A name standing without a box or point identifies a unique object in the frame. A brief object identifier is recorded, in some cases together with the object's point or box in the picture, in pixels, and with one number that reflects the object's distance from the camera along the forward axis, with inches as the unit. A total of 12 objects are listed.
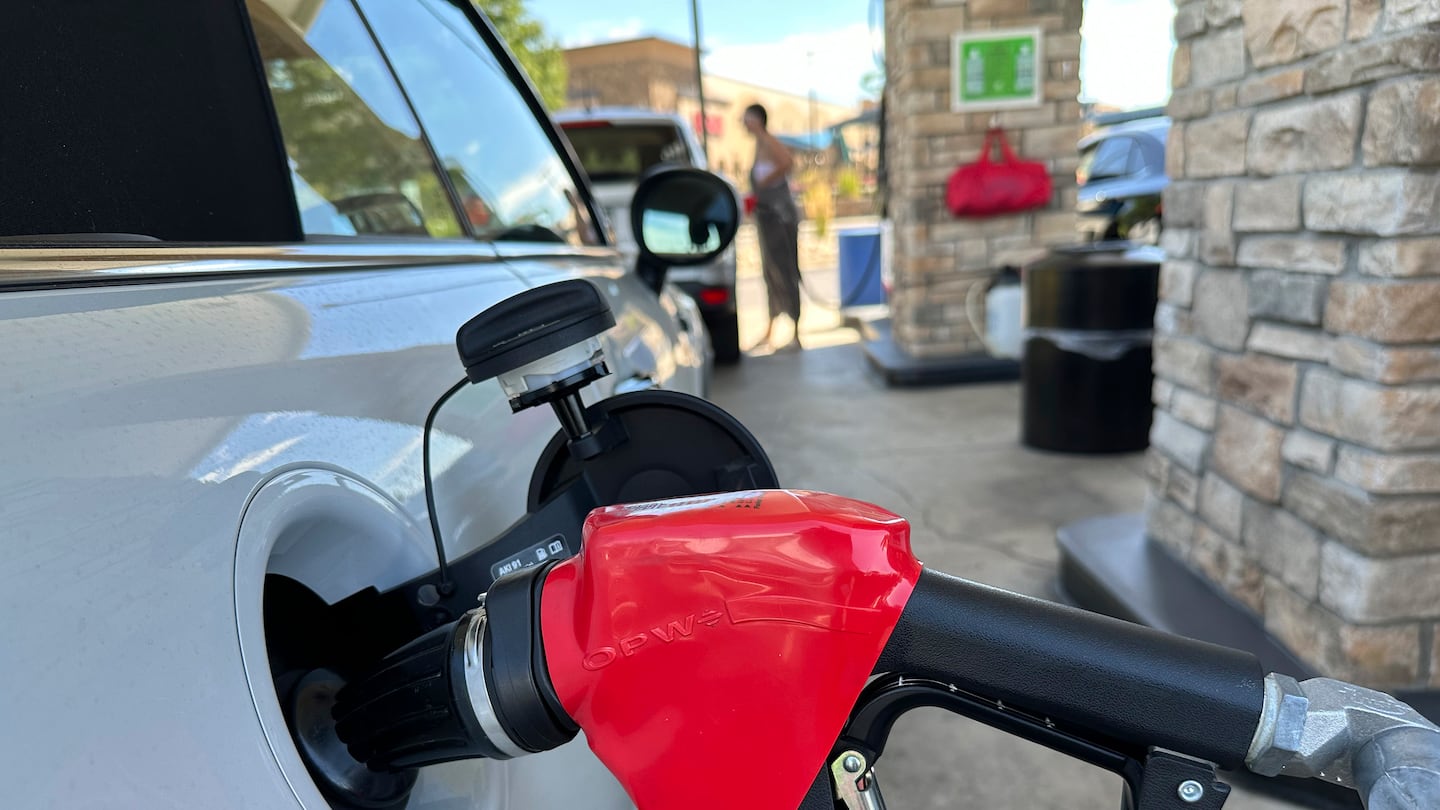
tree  567.2
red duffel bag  264.7
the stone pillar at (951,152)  263.7
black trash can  190.1
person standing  336.5
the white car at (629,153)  276.1
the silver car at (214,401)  20.6
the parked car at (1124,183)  385.4
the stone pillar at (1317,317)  83.3
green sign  262.7
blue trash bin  447.5
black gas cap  32.3
